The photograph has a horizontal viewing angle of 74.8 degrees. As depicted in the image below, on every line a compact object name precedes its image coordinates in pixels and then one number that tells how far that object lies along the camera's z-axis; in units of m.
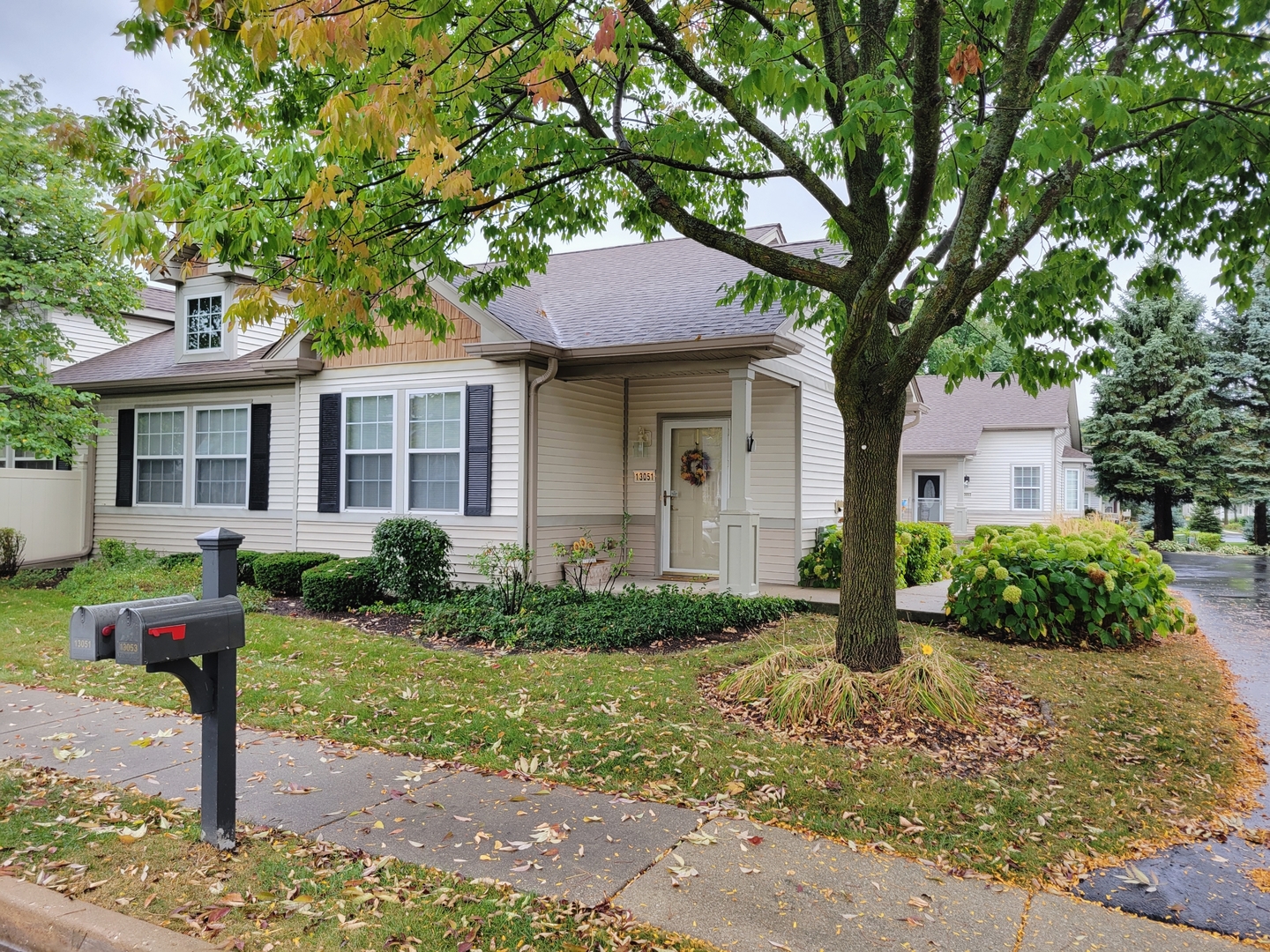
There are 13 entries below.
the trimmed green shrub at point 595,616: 8.30
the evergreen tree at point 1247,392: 23.55
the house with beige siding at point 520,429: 10.52
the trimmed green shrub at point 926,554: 12.40
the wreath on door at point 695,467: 11.98
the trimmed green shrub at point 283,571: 11.29
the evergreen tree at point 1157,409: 23.94
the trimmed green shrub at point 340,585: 10.28
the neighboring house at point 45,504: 13.79
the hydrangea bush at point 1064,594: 8.23
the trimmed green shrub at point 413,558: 10.42
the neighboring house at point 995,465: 25.48
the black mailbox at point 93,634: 3.27
